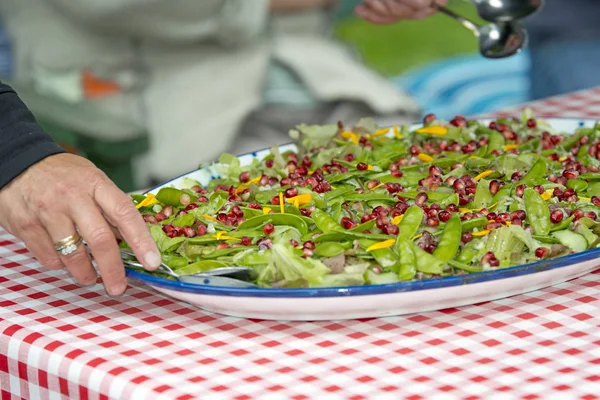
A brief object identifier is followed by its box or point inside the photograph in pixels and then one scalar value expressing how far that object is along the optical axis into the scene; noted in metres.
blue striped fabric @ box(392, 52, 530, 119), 7.07
